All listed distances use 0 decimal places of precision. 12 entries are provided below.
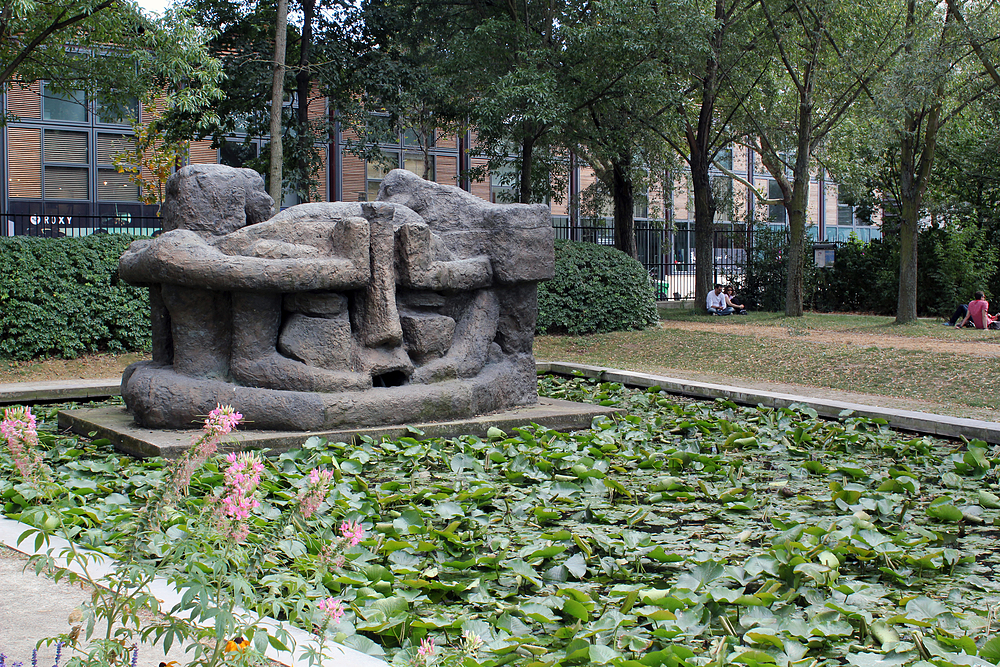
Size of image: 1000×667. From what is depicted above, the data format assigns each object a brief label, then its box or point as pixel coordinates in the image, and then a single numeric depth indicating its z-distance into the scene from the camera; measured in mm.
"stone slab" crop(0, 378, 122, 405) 8695
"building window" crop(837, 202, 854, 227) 47875
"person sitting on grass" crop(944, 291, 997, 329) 16031
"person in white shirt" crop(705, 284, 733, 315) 19875
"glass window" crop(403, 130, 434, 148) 30844
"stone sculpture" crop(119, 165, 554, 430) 6398
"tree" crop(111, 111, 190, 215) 17627
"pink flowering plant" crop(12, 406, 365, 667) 2299
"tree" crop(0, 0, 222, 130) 11367
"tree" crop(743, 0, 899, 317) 17312
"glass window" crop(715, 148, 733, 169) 39162
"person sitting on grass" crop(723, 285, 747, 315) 20322
